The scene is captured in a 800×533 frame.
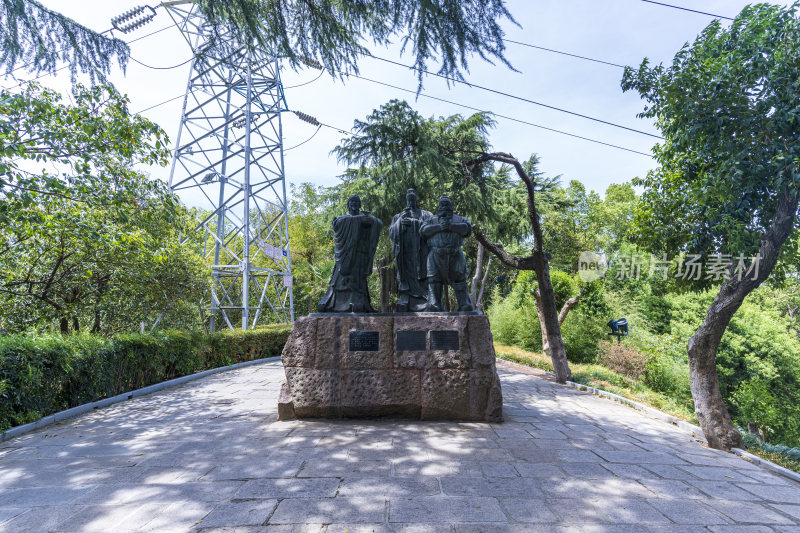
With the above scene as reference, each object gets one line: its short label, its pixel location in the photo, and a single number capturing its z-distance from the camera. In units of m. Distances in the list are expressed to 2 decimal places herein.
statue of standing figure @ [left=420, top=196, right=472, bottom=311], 5.70
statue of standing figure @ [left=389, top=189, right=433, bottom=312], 6.04
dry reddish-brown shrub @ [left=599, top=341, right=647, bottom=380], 13.93
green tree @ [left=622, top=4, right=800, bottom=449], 4.38
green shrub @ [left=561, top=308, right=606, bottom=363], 15.38
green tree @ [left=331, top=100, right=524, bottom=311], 9.57
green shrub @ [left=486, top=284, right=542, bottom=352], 16.94
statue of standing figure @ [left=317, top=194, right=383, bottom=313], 5.78
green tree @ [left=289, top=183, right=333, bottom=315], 25.80
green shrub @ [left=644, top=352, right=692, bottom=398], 12.28
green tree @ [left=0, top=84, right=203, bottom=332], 4.63
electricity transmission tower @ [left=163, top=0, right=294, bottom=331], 12.70
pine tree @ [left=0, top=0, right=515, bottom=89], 3.28
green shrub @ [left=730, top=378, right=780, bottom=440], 7.54
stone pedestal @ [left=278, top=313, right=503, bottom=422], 4.89
